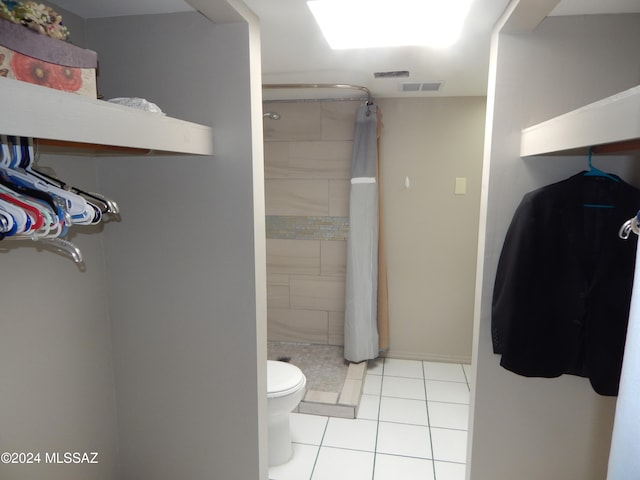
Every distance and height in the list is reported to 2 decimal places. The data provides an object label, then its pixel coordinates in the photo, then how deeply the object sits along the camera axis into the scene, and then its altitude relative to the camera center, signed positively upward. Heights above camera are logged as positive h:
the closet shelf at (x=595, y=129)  0.77 +0.15
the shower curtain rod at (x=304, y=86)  2.50 +0.65
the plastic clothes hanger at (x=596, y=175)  1.36 +0.07
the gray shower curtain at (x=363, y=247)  2.88 -0.39
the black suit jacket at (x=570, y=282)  1.33 -0.29
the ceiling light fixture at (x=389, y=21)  1.34 +0.61
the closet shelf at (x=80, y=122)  0.69 +0.15
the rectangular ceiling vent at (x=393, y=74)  2.25 +0.66
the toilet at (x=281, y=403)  2.05 -1.06
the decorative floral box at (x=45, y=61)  0.86 +0.29
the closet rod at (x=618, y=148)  1.24 +0.15
